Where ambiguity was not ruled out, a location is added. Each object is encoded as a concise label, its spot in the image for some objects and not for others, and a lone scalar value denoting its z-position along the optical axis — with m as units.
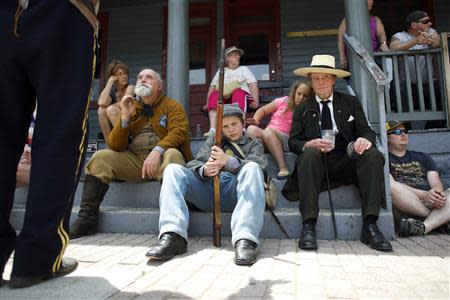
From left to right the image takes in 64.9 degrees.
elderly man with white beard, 2.88
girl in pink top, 3.42
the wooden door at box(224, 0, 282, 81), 7.02
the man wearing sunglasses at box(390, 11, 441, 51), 4.23
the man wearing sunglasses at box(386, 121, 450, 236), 2.77
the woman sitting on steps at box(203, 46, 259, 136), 4.48
